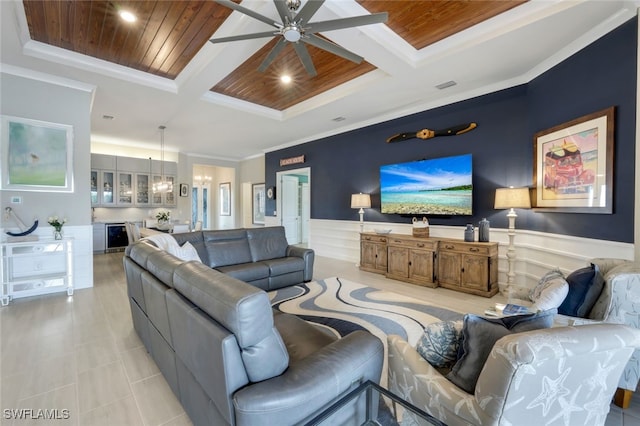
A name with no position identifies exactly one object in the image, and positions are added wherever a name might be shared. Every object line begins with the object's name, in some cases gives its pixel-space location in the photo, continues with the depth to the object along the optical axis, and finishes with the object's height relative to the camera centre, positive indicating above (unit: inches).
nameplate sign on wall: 282.9 +52.1
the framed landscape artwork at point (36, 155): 141.1 +28.9
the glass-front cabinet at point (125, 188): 293.7 +22.8
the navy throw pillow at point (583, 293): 73.4 -22.6
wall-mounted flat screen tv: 165.2 +14.8
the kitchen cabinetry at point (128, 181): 279.6 +31.0
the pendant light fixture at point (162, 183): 289.4 +28.3
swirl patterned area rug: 110.3 -46.5
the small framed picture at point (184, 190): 335.0 +23.5
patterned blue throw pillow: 53.9 -27.3
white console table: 135.3 -31.0
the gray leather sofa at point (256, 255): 148.7 -27.5
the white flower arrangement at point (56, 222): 147.2 -7.0
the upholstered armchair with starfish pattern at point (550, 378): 34.4 -22.6
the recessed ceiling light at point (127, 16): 103.7 +74.4
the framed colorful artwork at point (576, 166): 100.3 +18.2
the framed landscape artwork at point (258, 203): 362.3 +8.1
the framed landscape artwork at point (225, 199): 408.6 +15.6
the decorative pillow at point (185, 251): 113.9 -18.2
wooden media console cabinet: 146.6 -31.6
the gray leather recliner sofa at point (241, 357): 41.3 -26.7
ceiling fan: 77.7 +56.6
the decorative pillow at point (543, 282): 82.0 -23.0
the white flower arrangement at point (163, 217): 273.3 -7.9
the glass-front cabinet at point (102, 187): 276.5 +22.8
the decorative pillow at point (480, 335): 43.6 -20.5
